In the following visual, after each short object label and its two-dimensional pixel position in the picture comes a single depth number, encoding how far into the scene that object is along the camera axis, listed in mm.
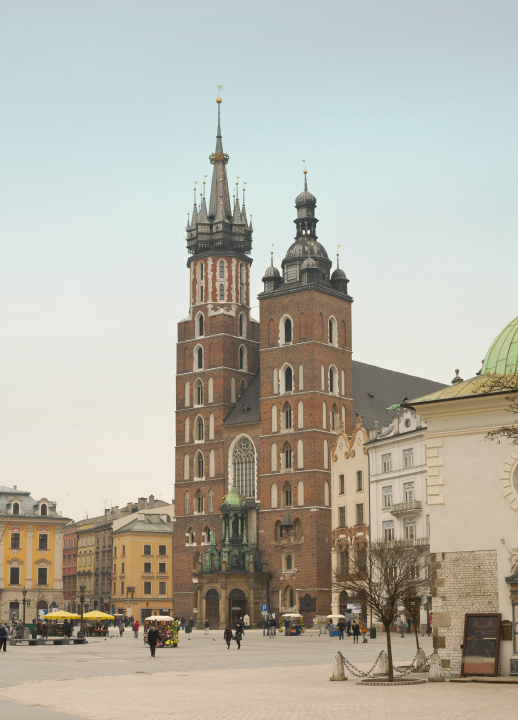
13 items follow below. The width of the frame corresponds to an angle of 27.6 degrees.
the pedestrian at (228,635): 45700
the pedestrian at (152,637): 38562
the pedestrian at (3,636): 43312
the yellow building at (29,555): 91688
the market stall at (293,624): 65988
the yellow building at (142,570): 107750
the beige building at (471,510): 25891
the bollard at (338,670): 26891
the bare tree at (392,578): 27016
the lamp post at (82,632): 54906
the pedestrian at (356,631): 54375
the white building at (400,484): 62750
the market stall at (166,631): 50156
